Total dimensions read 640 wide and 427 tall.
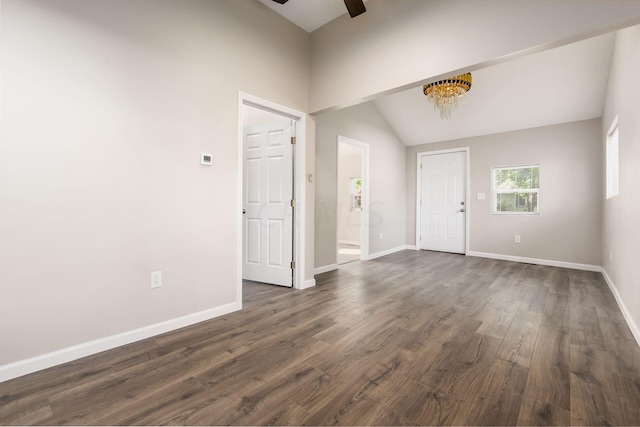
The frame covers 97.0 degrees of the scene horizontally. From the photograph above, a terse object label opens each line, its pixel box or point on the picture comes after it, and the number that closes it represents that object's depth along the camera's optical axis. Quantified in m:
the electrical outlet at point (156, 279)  2.22
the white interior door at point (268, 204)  3.47
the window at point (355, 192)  7.37
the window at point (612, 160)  3.37
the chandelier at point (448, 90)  3.80
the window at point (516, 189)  5.08
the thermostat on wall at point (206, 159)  2.49
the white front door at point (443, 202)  5.96
